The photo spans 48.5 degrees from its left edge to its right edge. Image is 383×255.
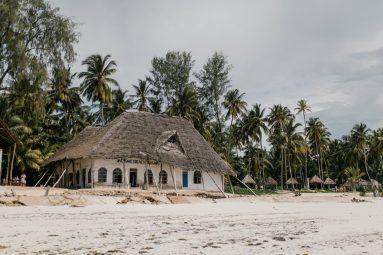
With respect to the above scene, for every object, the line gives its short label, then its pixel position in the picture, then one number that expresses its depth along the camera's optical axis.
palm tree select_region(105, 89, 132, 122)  45.50
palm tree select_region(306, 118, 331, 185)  60.41
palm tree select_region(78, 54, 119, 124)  41.81
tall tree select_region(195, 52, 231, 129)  46.56
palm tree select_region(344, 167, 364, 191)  45.99
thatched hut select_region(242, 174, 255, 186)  47.93
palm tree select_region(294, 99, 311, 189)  58.78
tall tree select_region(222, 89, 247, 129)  48.34
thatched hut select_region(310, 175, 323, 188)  57.42
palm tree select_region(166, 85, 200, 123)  43.53
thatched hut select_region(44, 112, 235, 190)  29.47
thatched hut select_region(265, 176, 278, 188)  58.59
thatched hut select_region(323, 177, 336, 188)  58.72
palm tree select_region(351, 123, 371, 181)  61.44
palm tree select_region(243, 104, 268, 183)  50.56
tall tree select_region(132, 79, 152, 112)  46.03
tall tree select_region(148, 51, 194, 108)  45.69
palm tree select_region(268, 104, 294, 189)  53.34
